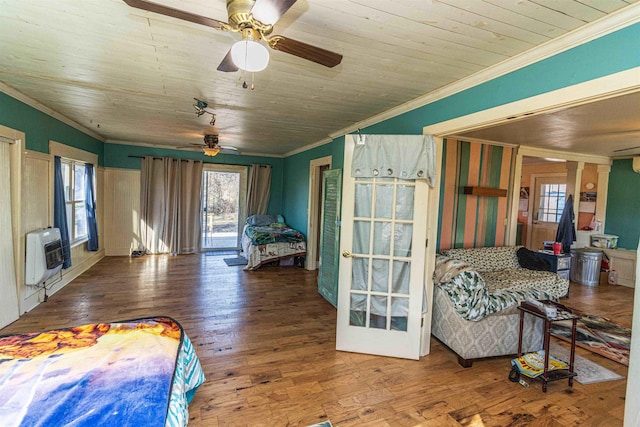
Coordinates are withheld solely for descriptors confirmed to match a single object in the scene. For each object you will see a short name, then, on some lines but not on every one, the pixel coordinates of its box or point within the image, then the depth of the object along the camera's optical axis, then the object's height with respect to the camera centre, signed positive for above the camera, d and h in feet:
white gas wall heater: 11.62 -2.90
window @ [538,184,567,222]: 22.45 +0.22
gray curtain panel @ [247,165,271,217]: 24.86 +0.26
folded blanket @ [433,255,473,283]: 9.52 -2.21
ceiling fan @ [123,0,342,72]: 4.00 +2.41
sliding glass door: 24.52 -1.18
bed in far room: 19.43 -3.50
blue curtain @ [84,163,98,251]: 18.12 -1.35
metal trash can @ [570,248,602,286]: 17.97 -3.53
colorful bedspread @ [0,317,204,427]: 4.12 -3.06
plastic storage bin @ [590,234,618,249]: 18.66 -2.11
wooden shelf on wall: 13.21 +0.47
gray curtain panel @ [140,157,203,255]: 22.18 -1.17
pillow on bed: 23.79 -2.11
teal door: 13.70 -1.92
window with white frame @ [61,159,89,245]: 16.34 -0.77
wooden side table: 7.92 -3.62
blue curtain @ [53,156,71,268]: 13.91 -1.15
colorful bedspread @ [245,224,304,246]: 19.61 -2.77
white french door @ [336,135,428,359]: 9.29 -2.11
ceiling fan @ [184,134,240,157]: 16.39 +2.46
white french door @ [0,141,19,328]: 10.25 -2.27
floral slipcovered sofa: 9.13 -3.55
